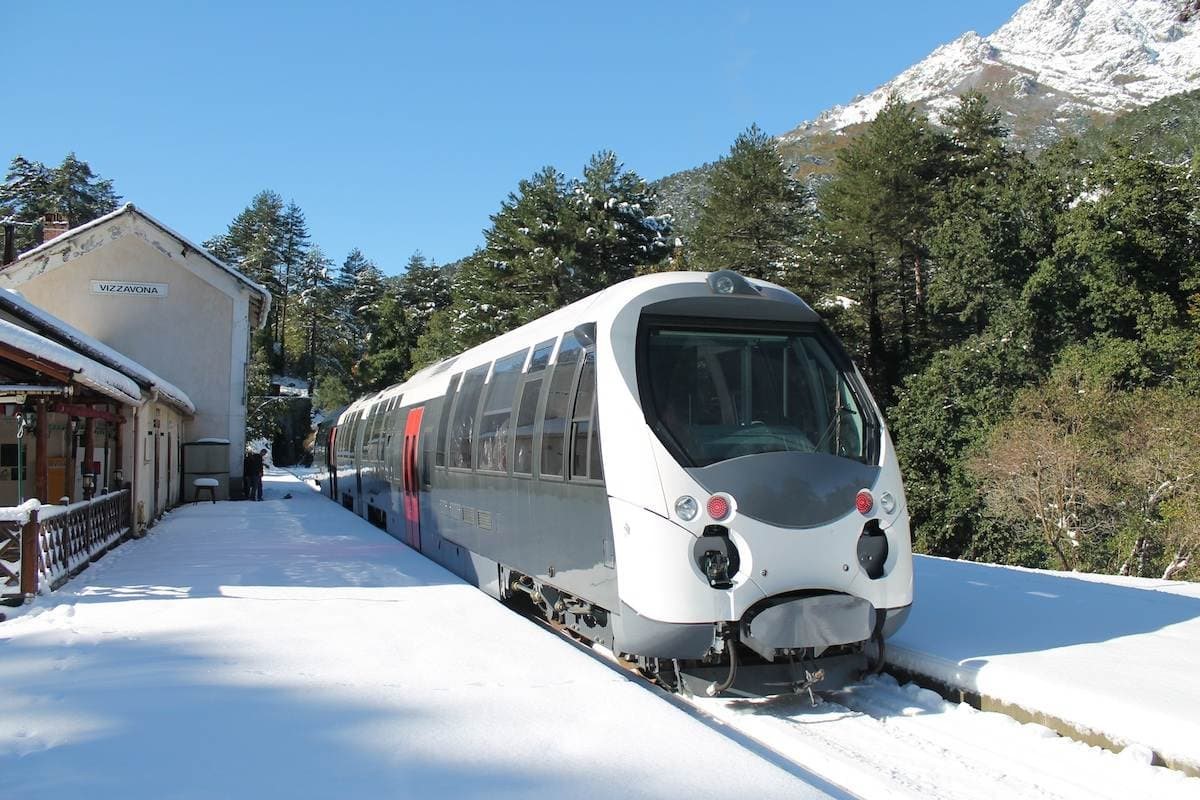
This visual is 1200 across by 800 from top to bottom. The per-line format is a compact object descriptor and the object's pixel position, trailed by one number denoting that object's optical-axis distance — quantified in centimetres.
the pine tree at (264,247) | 8200
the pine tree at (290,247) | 8538
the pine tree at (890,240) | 4147
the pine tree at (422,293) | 7781
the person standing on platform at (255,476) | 2898
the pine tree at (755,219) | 4122
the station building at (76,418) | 1165
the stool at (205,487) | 2698
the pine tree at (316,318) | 8069
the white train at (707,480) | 592
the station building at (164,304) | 2556
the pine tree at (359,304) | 8481
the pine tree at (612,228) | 4144
